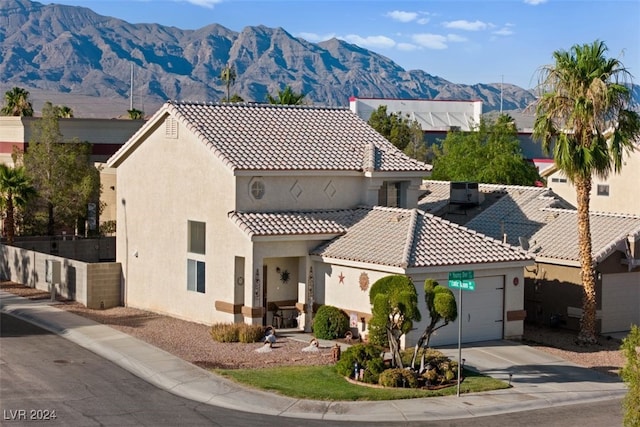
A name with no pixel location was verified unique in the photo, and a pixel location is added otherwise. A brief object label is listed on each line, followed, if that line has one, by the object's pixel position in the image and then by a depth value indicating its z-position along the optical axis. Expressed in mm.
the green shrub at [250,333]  32469
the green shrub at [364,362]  27375
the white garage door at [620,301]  36125
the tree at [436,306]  26750
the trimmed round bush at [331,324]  33219
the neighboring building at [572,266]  36000
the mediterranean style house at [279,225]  33375
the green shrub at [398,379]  26906
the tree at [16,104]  84562
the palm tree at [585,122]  32844
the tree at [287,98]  59094
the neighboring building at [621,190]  49844
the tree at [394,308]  27109
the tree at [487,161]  59500
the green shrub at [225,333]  32562
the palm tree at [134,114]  94562
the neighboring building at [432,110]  130375
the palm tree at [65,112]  87262
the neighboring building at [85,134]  63281
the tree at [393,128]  81150
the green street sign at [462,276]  26625
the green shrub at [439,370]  27400
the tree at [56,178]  55062
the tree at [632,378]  17922
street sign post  26492
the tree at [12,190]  49062
